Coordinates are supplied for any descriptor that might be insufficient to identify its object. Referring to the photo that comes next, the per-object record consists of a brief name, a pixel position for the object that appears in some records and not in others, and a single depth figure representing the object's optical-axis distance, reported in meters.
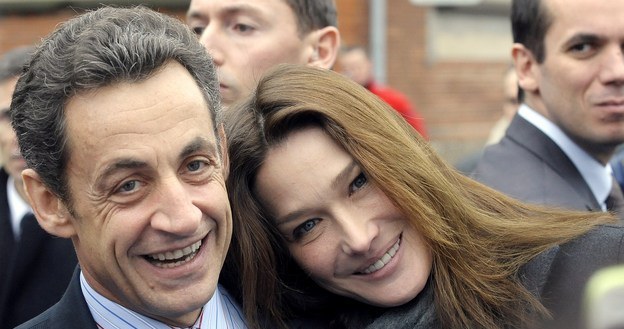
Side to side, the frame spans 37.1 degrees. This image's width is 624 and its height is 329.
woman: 2.54
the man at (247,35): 3.39
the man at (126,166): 2.16
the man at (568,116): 3.16
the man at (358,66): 8.26
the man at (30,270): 3.33
